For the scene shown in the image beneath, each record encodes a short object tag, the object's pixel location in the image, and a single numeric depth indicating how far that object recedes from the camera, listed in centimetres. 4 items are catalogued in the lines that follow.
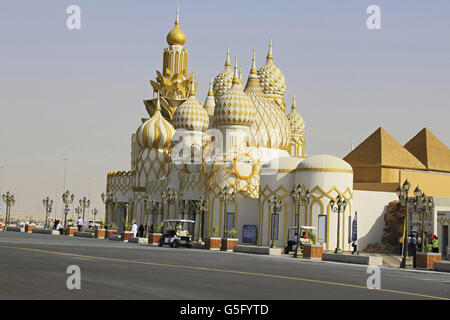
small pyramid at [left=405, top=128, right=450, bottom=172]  6531
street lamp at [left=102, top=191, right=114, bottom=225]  7038
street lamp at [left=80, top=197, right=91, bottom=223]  7770
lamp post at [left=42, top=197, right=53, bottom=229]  7491
